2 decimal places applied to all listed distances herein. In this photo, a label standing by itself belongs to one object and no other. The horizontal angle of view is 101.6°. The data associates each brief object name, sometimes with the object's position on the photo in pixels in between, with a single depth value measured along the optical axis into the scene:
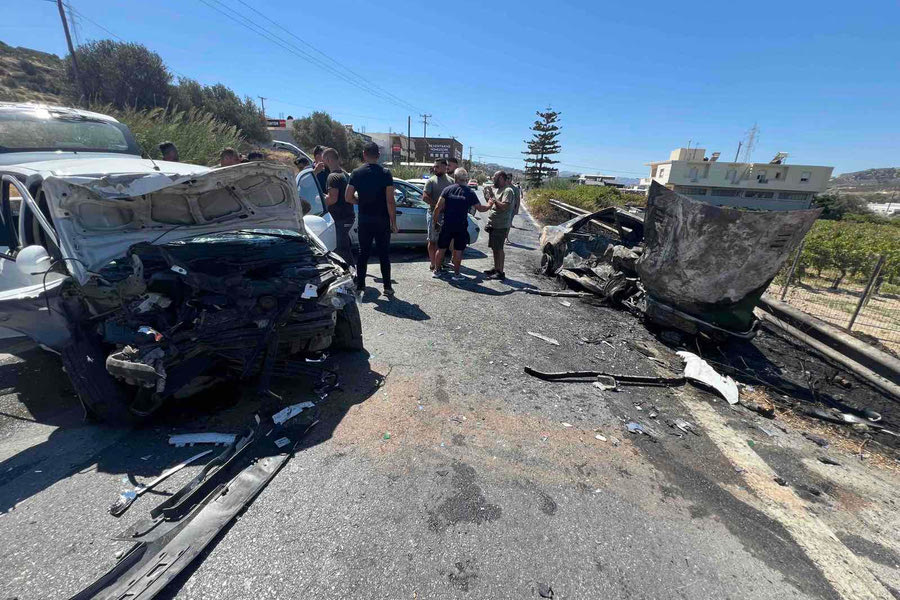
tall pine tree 42.34
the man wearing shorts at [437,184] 6.38
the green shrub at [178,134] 10.91
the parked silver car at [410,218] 7.71
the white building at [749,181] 56.53
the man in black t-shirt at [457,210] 5.79
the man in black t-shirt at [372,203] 4.68
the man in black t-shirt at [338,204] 5.66
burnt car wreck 3.81
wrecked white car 2.22
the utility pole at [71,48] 17.07
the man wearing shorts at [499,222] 6.48
